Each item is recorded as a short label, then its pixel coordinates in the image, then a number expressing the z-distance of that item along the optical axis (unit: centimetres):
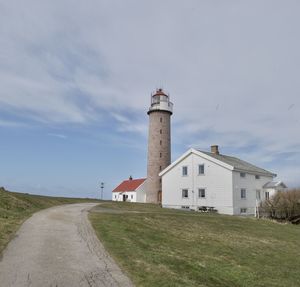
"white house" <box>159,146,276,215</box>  3638
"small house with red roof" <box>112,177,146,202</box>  5500
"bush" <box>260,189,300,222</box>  3275
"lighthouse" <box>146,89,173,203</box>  4712
